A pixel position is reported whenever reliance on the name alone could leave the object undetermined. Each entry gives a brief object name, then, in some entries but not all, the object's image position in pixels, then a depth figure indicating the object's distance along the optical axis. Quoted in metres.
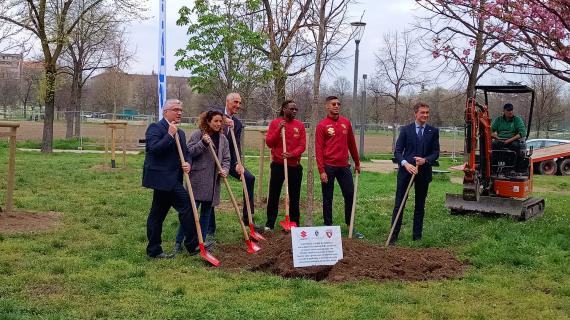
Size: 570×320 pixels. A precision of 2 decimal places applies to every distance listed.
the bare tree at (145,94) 59.44
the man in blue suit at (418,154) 7.74
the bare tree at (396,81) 32.09
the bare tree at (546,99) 33.94
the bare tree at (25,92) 46.00
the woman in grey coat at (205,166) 6.96
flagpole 9.82
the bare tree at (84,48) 24.48
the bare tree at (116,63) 32.12
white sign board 6.09
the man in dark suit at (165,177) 6.43
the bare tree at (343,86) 49.91
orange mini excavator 9.36
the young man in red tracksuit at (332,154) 7.94
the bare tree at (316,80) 7.04
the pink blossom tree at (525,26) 7.54
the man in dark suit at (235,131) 7.58
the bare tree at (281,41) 11.52
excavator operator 10.30
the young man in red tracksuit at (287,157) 8.08
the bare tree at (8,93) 66.01
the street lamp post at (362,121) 23.16
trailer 23.14
